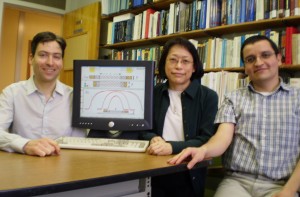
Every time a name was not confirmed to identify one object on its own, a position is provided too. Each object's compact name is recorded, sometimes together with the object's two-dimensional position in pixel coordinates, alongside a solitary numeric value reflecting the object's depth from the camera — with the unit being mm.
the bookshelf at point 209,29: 2457
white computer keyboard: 1395
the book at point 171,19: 3193
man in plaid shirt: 1454
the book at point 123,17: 3712
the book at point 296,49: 2283
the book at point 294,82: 2279
